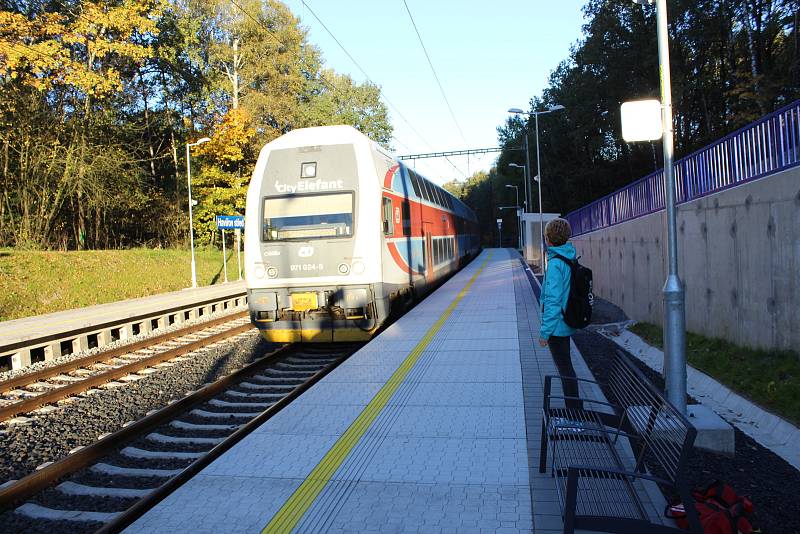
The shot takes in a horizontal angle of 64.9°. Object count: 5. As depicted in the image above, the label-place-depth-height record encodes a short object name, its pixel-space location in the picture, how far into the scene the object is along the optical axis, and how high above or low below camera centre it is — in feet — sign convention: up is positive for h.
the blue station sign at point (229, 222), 76.48 +4.83
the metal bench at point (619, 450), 9.49 -4.18
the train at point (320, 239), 32.48 +0.94
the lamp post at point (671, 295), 16.53 -1.49
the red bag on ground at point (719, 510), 10.72 -4.89
